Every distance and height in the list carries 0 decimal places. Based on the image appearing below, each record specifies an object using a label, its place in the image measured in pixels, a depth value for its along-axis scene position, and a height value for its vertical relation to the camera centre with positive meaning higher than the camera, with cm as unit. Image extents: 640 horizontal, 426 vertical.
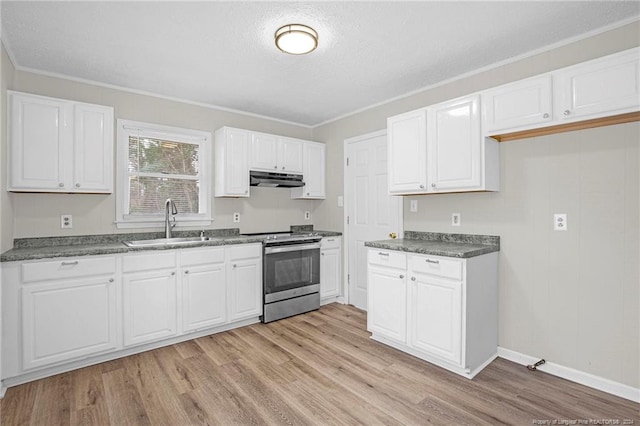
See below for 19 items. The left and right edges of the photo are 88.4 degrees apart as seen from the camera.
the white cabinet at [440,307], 247 -77
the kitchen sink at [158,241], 294 -27
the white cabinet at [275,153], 396 +76
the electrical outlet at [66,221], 301 -6
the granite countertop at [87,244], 246 -28
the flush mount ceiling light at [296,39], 226 +123
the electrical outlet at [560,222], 247 -7
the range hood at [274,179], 394 +43
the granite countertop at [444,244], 256 -28
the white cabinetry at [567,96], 200 +79
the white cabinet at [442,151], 267 +54
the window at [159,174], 337 +44
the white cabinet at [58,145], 260 +58
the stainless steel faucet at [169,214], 351 +0
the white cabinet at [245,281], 343 -72
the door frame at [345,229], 433 -21
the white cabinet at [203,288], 311 -72
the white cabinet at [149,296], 279 -73
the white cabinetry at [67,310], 239 -73
